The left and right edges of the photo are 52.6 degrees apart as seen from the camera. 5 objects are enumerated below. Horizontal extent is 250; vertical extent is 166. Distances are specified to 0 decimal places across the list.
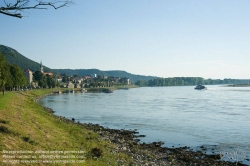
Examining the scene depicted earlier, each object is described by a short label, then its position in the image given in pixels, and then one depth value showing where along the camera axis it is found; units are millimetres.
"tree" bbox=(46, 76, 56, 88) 151250
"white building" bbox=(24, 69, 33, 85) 158912
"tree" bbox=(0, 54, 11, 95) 48544
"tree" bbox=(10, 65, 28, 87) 80812
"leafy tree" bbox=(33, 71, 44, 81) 152500
